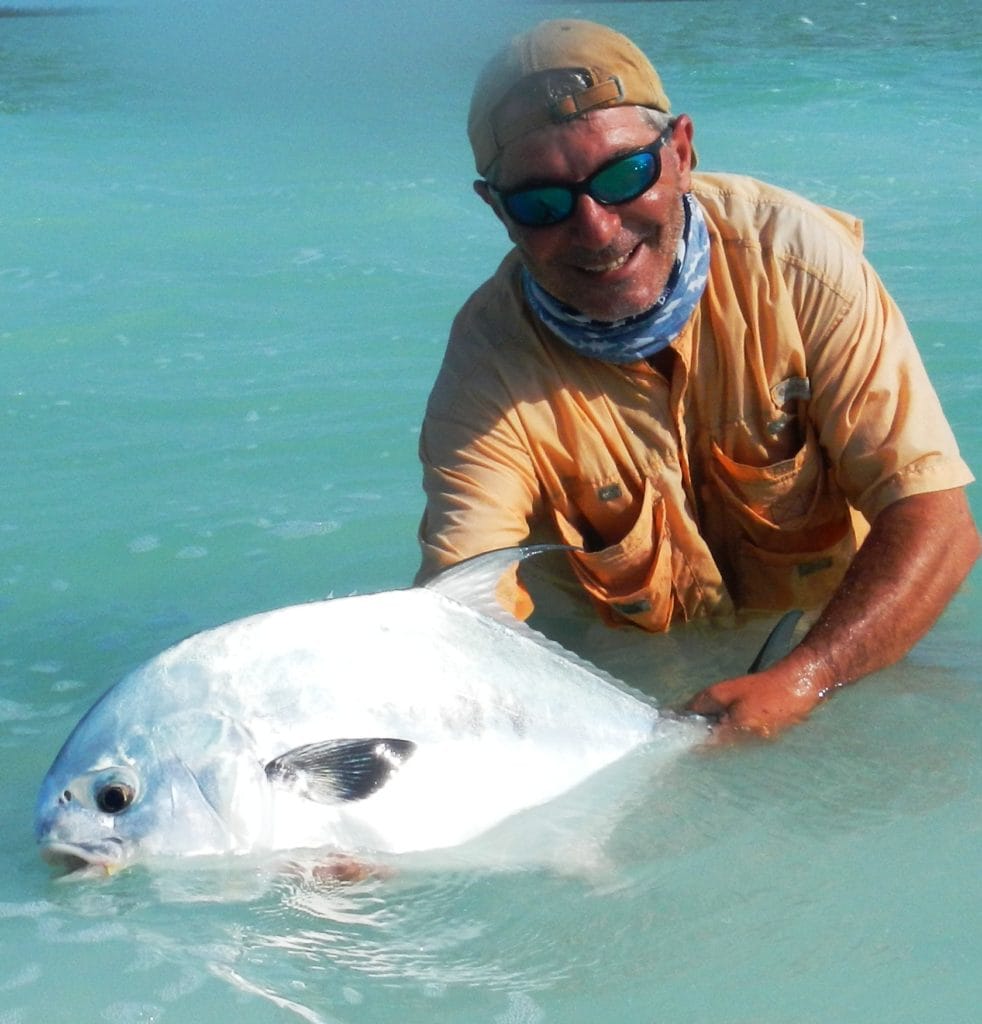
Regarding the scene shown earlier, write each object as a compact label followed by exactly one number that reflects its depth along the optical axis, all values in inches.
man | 119.7
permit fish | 99.3
